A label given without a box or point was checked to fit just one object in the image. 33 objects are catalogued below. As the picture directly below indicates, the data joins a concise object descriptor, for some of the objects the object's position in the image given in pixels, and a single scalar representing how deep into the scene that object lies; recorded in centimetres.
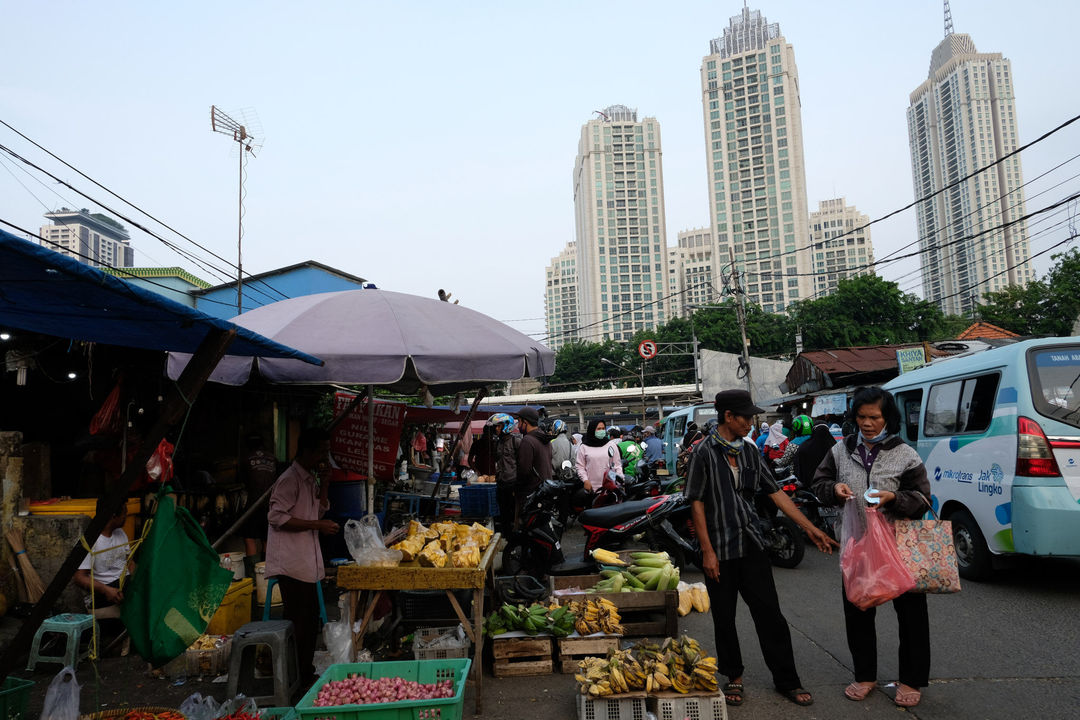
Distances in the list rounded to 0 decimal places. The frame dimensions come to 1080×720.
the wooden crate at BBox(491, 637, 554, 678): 454
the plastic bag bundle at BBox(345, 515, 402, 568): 432
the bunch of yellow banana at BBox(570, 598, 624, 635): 473
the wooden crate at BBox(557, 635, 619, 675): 460
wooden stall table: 416
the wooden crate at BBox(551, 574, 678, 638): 521
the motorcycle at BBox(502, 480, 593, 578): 697
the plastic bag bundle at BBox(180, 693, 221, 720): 361
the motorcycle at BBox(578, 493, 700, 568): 734
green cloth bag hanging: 340
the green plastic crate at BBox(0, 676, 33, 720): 328
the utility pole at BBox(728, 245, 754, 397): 2835
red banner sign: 774
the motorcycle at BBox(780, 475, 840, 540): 841
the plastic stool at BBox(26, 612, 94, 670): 492
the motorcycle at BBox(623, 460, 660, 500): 984
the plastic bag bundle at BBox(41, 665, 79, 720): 313
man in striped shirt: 388
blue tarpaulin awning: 238
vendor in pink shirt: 441
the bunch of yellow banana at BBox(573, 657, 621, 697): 359
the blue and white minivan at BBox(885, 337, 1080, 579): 530
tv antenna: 1702
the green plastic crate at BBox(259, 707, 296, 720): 354
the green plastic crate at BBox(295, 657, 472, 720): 307
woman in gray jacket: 368
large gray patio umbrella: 446
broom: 582
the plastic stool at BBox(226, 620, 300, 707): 406
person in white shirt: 529
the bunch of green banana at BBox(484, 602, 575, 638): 469
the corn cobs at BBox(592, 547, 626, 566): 623
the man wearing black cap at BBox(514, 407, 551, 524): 852
